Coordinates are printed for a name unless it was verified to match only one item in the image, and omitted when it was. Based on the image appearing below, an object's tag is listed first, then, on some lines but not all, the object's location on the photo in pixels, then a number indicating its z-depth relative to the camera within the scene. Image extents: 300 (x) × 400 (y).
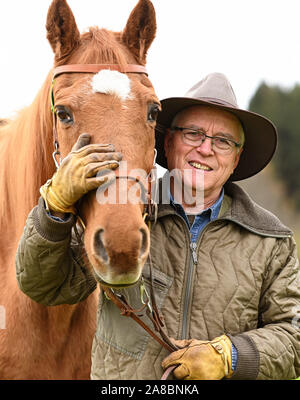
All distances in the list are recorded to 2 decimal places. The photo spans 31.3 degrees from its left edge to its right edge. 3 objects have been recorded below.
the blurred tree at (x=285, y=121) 35.06
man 2.81
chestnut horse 2.43
